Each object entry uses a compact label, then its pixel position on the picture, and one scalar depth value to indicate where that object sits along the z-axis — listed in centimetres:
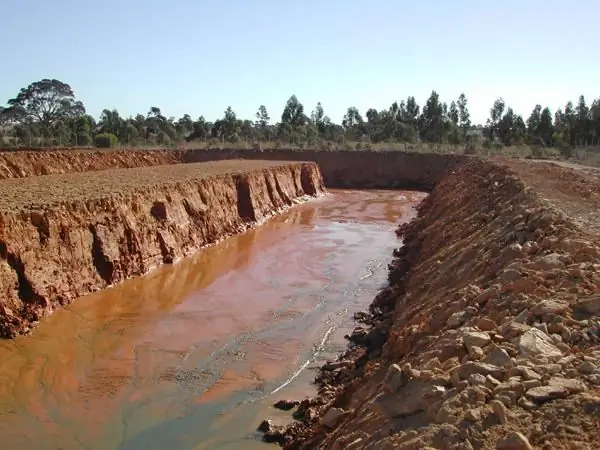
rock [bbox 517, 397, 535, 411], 478
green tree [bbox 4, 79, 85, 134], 6581
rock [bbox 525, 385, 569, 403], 481
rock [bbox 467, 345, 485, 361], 588
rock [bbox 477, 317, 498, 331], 655
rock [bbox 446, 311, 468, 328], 742
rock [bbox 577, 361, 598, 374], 504
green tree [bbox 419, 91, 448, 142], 8119
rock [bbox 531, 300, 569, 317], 631
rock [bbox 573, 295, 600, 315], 621
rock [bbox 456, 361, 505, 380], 532
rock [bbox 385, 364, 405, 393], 609
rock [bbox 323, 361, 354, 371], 1094
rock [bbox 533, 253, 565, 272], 774
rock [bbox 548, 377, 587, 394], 482
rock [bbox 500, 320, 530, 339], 607
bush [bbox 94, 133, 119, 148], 5478
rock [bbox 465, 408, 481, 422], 475
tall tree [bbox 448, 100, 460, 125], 9062
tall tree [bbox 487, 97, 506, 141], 8330
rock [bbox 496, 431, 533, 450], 426
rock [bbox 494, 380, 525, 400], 497
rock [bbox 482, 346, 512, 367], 545
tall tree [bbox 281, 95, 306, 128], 9075
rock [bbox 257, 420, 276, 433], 897
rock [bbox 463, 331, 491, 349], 610
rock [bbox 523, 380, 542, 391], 498
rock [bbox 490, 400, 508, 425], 467
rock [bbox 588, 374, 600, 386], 488
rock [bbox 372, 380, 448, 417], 548
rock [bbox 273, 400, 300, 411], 975
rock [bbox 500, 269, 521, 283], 784
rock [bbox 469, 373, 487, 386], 522
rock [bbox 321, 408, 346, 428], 770
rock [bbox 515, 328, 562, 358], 550
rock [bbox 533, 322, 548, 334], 600
